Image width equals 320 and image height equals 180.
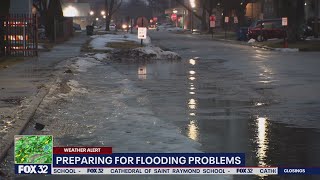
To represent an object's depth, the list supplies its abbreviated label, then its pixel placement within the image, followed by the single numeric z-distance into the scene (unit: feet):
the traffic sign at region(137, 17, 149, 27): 125.29
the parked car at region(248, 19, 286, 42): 176.55
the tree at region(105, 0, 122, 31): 323.27
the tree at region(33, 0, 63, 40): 164.86
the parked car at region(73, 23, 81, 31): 347.24
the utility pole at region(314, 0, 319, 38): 188.32
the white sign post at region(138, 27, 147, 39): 121.90
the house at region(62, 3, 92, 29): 427.74
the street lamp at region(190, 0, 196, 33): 373.85
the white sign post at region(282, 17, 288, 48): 137.08
